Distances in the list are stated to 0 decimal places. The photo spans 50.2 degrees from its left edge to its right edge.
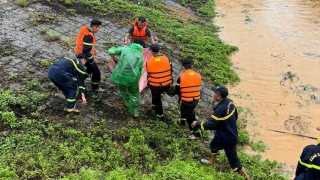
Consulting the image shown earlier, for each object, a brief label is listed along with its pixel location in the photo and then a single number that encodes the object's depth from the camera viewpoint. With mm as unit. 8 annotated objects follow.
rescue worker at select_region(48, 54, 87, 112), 6066
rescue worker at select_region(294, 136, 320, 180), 4398
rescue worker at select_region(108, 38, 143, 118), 6352
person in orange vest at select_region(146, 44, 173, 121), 6324
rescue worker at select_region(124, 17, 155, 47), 8266
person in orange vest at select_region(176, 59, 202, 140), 6172
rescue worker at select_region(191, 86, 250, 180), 5359
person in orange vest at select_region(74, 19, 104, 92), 6625
